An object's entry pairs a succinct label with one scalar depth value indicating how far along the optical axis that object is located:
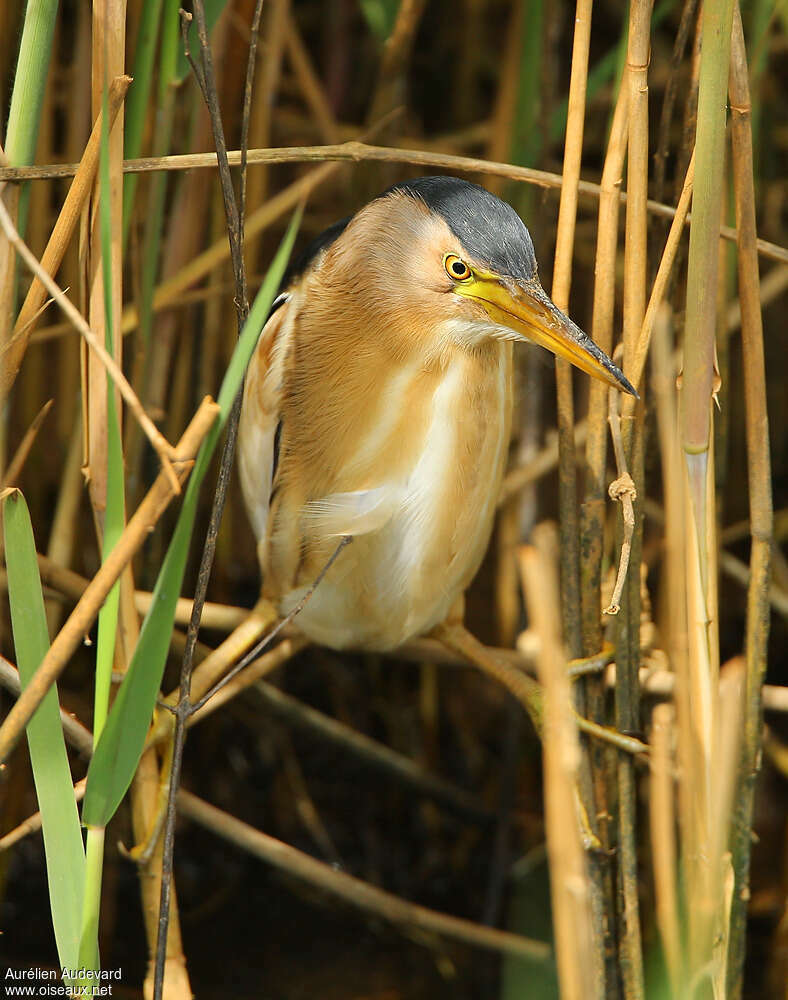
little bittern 5.37
